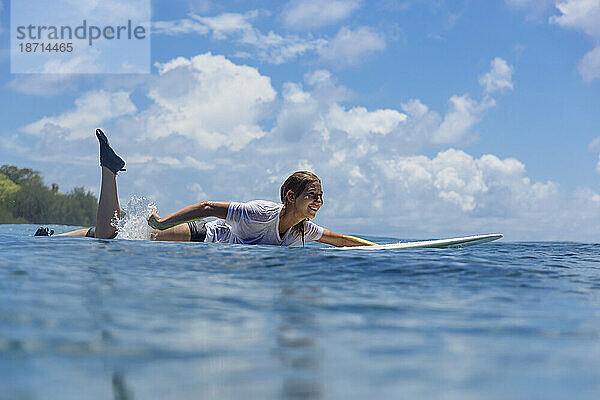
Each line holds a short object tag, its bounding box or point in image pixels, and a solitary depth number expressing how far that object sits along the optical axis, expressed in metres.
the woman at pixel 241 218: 5.60
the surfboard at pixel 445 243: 6.21
